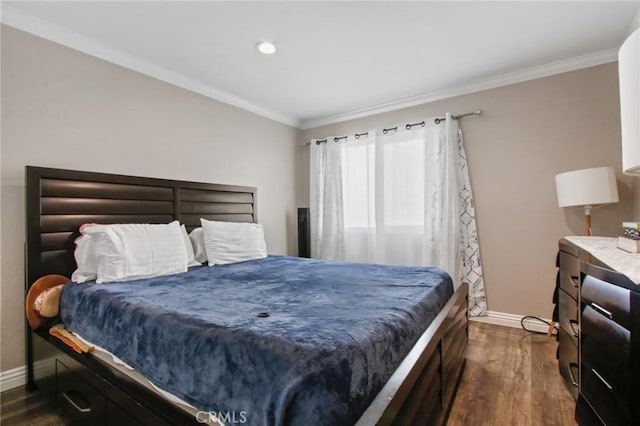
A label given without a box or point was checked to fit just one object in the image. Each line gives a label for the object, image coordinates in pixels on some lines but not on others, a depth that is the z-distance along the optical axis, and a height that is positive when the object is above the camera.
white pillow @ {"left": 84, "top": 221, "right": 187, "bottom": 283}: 1.98 -0.24
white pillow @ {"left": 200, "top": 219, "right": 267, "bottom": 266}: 2.72 -0.25
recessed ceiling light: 2.44 +1.41
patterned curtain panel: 3.15 -0.35
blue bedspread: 0.89 -0.46
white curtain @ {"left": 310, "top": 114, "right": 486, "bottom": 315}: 3.22 +0.15
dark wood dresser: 0.96 -0.49
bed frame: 1.13 -0.37
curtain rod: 3.21 +1.06
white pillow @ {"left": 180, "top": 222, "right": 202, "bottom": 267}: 2.59 -0.29
